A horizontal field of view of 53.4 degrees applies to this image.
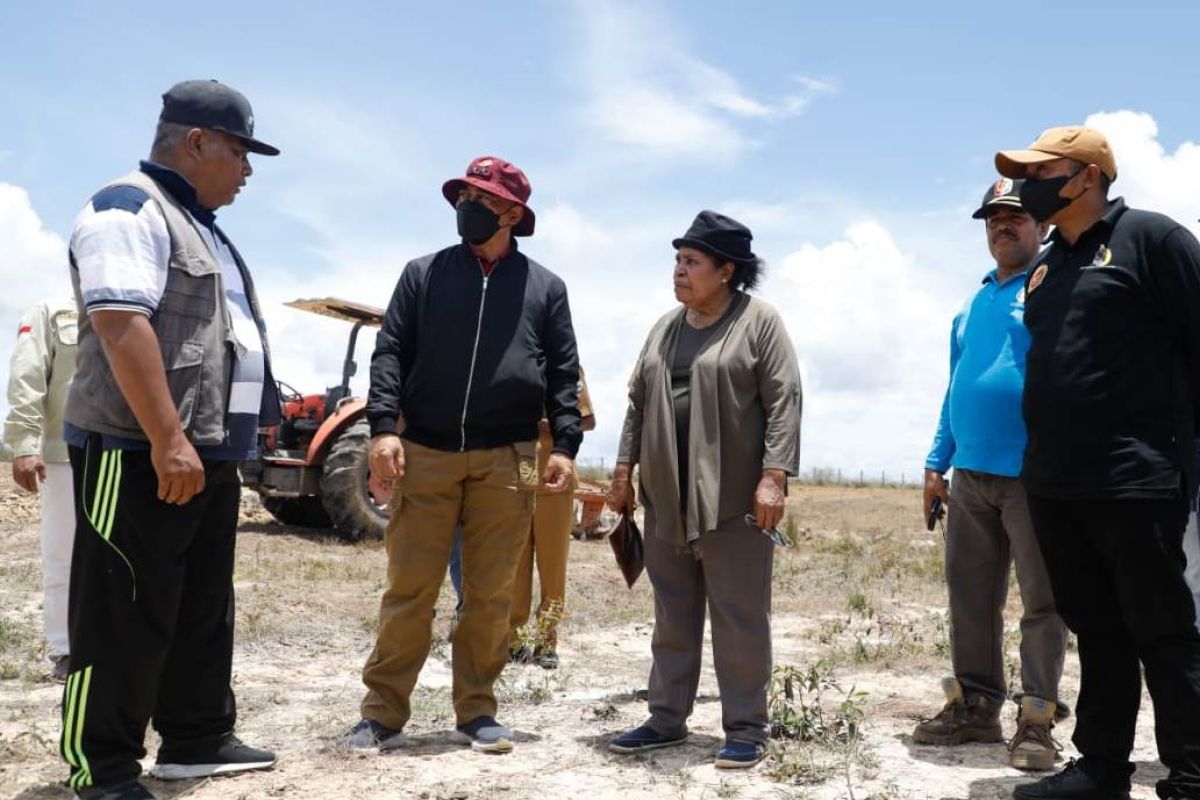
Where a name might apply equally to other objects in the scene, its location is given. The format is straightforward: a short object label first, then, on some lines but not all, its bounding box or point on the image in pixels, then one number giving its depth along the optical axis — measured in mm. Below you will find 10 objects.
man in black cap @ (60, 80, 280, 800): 3457
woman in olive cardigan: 4230
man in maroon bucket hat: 4352
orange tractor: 11414
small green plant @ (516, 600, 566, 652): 5836
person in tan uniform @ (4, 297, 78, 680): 5328
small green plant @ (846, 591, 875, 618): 8133
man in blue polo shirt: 4402
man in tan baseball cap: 3553
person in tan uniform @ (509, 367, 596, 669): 5992
